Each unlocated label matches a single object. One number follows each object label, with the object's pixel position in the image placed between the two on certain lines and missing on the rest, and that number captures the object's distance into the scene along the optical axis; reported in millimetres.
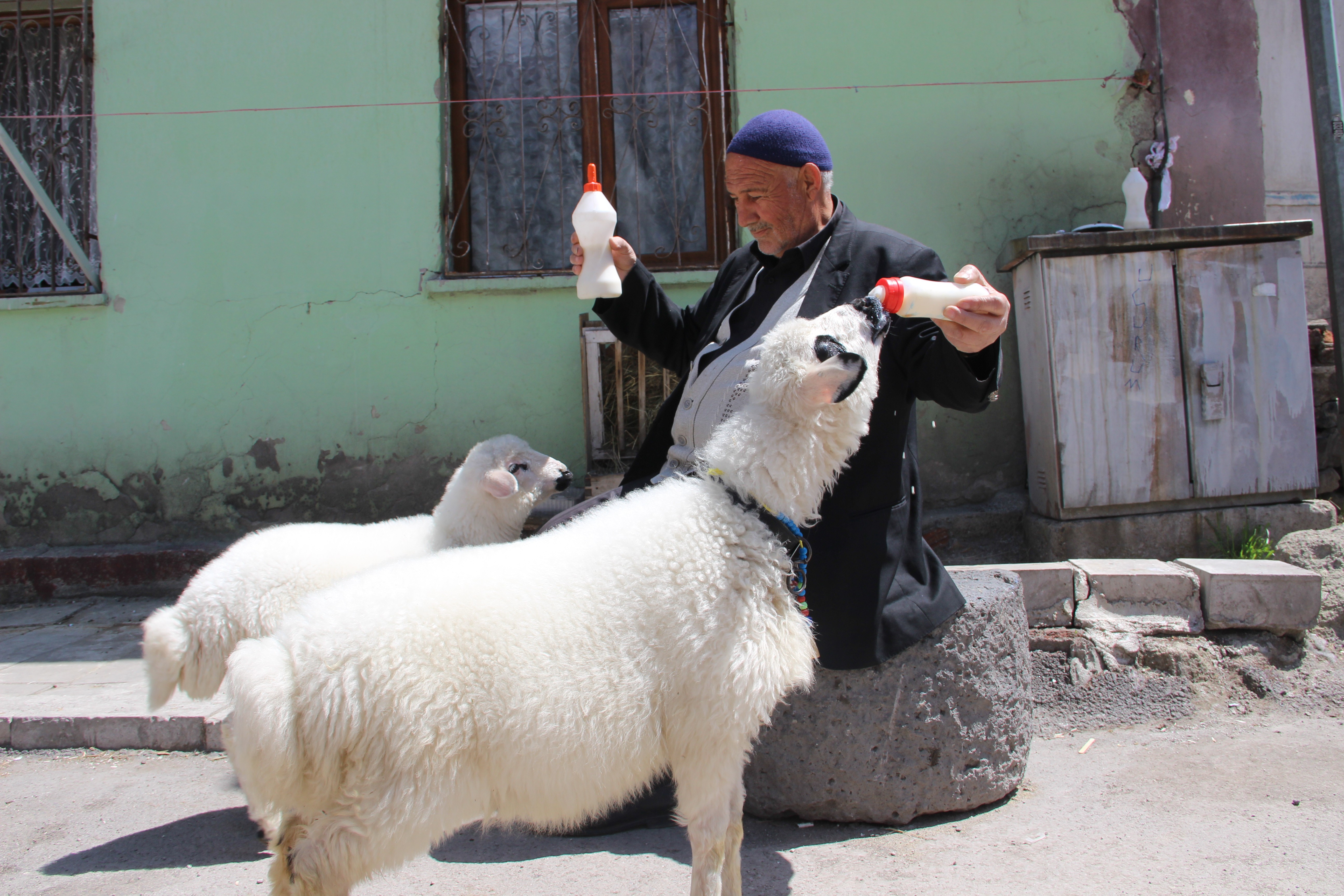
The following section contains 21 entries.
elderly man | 2455
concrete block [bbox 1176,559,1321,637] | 3871
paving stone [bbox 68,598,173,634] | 5348
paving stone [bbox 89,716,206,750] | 3893
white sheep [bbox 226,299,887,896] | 1814
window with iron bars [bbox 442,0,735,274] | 5859
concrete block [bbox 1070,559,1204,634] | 3910
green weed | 4824
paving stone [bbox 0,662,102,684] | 4398
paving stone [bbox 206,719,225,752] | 3863
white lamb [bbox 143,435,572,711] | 2932
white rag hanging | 5500
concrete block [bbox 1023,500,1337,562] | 4965
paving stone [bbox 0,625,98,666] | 4777
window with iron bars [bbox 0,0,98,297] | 5965
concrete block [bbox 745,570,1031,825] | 2883
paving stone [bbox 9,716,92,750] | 3898
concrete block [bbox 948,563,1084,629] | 3908
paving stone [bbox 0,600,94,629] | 5383
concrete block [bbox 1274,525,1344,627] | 4141
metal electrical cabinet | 4961
